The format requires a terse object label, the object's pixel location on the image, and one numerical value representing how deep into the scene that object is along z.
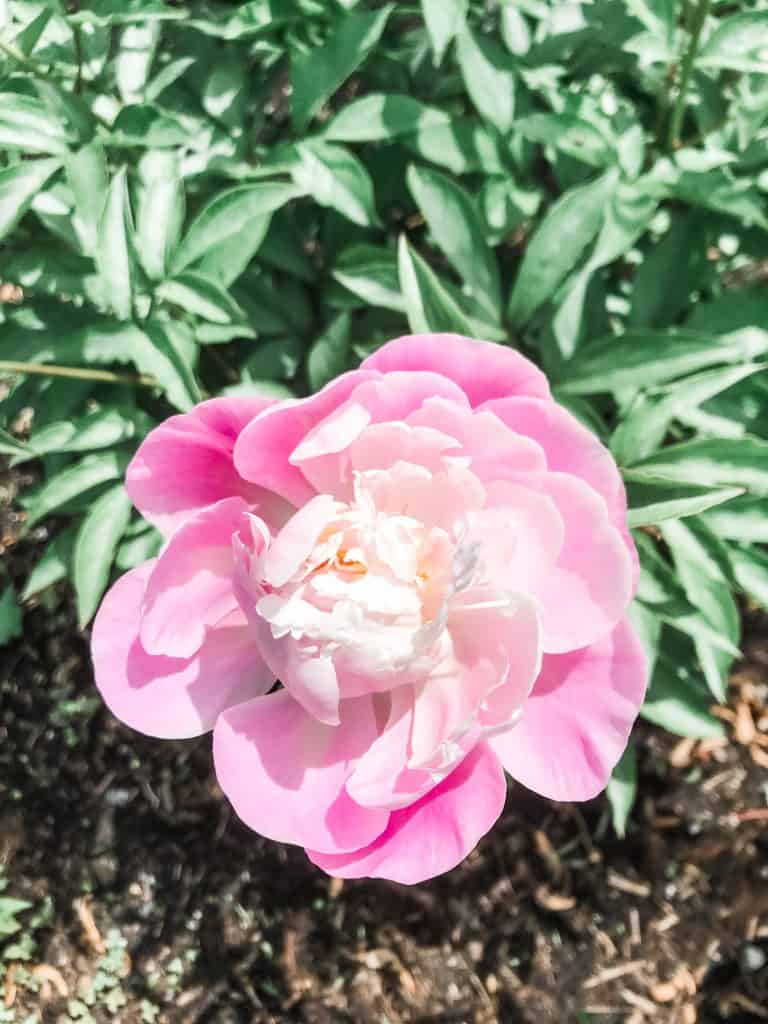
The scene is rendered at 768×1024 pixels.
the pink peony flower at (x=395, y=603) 0.31
